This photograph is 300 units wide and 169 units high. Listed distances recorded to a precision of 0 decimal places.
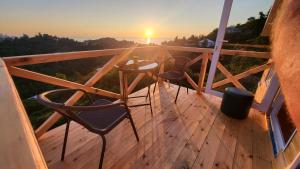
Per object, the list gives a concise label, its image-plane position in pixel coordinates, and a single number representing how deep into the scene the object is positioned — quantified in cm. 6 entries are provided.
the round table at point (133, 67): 196
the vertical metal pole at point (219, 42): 246
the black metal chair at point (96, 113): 96
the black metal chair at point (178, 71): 257
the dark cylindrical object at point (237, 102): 218
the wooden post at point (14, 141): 32
